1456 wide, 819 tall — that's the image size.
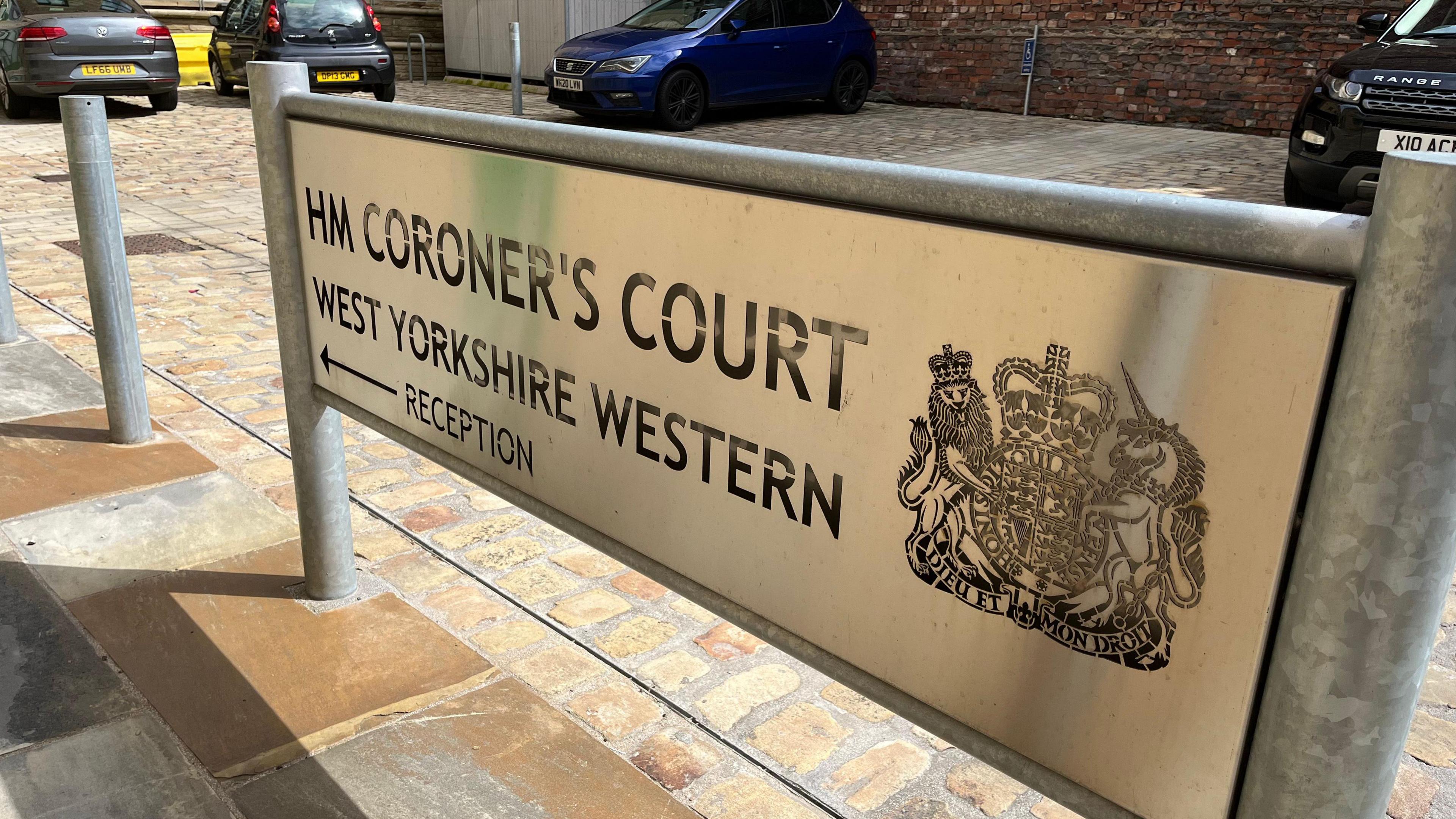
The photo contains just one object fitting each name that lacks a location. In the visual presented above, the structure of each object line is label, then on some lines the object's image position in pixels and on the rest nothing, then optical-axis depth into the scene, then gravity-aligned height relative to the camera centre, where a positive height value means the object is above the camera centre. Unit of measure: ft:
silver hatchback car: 46.93 -2.65
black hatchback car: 53.11 -2.26
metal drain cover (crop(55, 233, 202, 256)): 24.72 -5.44
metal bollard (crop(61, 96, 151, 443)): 12.16 -2.95
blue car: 44.55 -2.16
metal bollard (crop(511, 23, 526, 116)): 49.03 -2.91
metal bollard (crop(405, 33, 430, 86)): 71.46 -3.85
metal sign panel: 3.77 -1.68
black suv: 24.80 -1.95
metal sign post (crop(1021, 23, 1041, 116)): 53.67 -2.00
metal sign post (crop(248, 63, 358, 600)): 8.69 -3.17
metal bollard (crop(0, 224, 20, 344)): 16.47 -4.66
